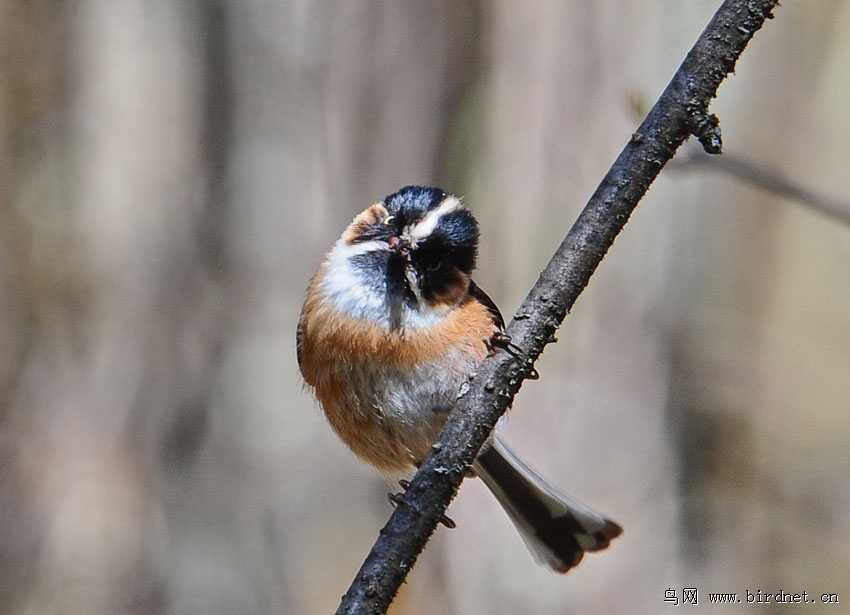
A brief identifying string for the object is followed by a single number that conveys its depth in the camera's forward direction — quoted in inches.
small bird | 287.3
